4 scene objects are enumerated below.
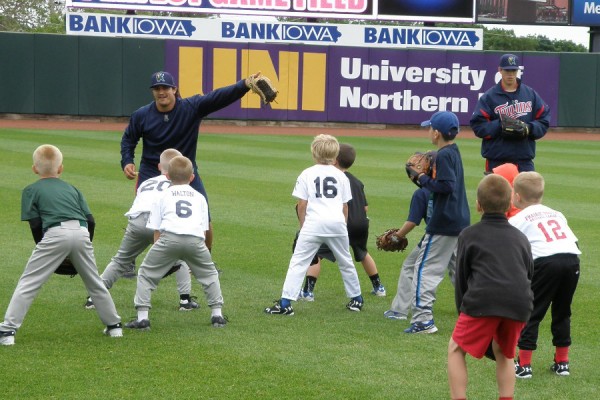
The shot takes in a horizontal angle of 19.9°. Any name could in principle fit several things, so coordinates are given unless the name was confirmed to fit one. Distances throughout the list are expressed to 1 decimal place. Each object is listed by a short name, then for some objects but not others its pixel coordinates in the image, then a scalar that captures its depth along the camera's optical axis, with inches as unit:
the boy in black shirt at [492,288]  351.1
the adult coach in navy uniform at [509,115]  616.3
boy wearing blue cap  484.9
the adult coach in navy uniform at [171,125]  590.2
